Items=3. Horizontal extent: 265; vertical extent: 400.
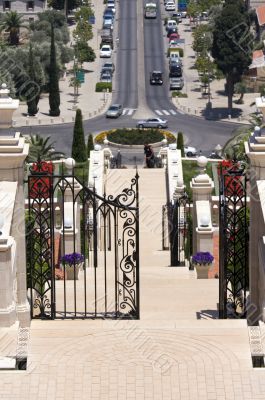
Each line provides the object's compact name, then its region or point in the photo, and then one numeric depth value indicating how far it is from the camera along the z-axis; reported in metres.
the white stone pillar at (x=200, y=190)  40.00
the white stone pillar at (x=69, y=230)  37.31
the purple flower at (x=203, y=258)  35.31
